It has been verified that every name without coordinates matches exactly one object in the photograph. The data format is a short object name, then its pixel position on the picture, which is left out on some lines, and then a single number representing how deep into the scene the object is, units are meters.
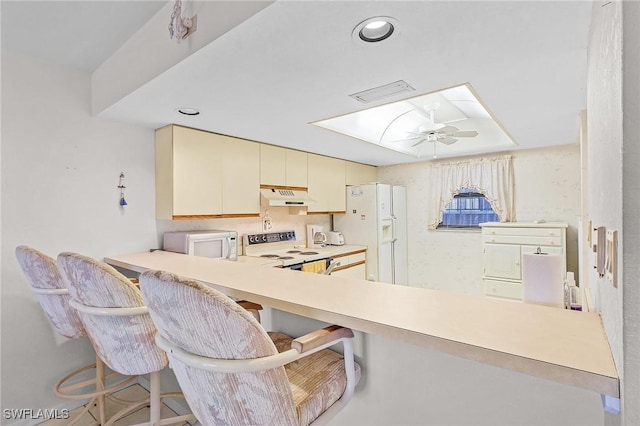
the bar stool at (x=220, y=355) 0.79
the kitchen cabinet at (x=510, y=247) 3.42
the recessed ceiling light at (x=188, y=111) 2.24
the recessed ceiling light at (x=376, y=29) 1.23
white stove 3.27
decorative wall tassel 2.54
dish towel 3.28
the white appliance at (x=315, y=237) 4.27
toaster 4.46
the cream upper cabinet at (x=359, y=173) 4.58
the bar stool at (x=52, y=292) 1.59
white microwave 2.58
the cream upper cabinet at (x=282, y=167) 3.35
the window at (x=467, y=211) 4.34
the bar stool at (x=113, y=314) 1.22
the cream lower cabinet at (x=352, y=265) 3.83
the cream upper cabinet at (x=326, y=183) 3.98
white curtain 4.04
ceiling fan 2.90
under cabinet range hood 3.30
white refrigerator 4.30
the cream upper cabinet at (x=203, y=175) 2.59
